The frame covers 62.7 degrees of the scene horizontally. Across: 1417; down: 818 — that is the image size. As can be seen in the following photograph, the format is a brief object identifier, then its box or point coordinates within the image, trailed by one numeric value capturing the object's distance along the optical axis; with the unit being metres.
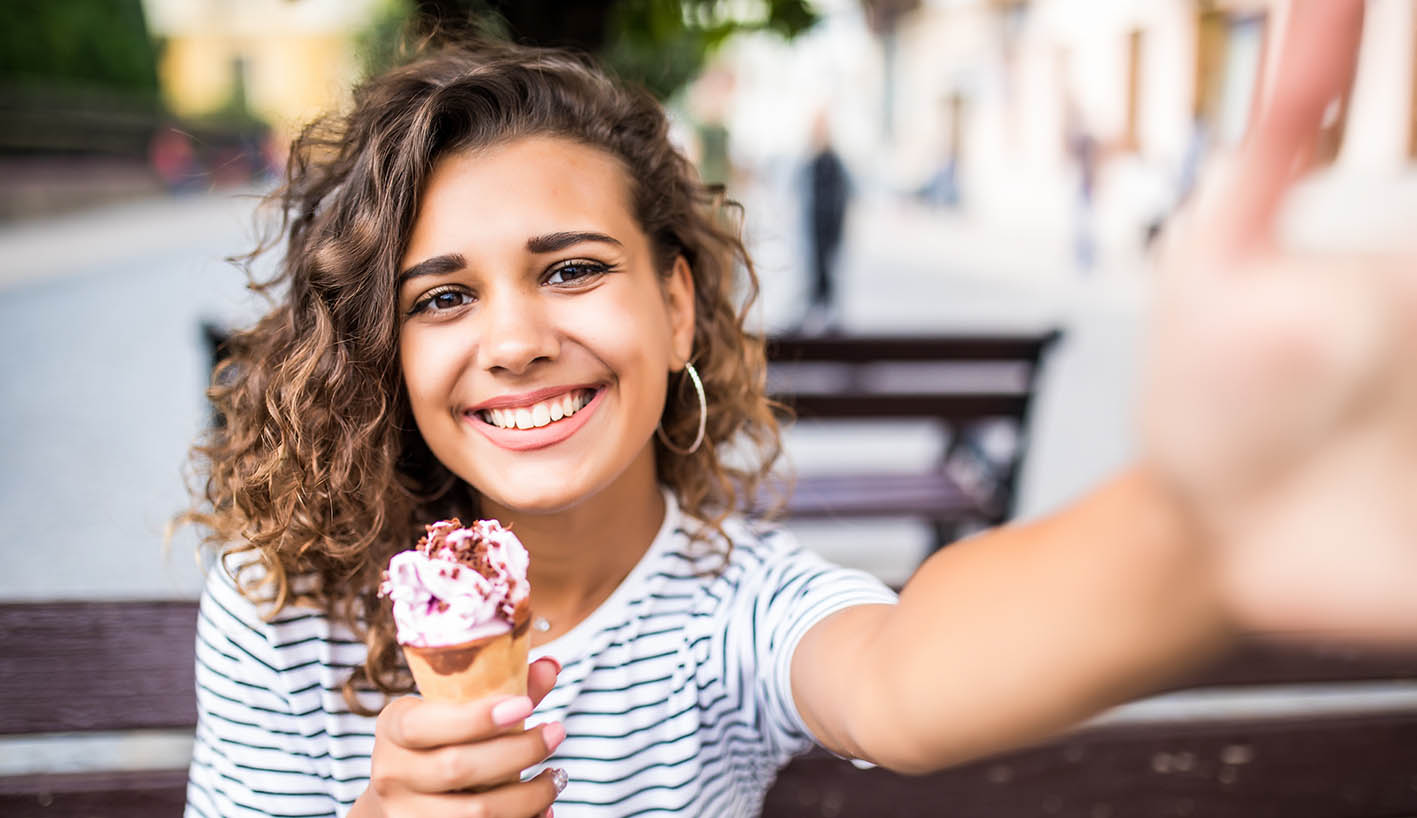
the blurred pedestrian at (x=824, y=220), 10.48
